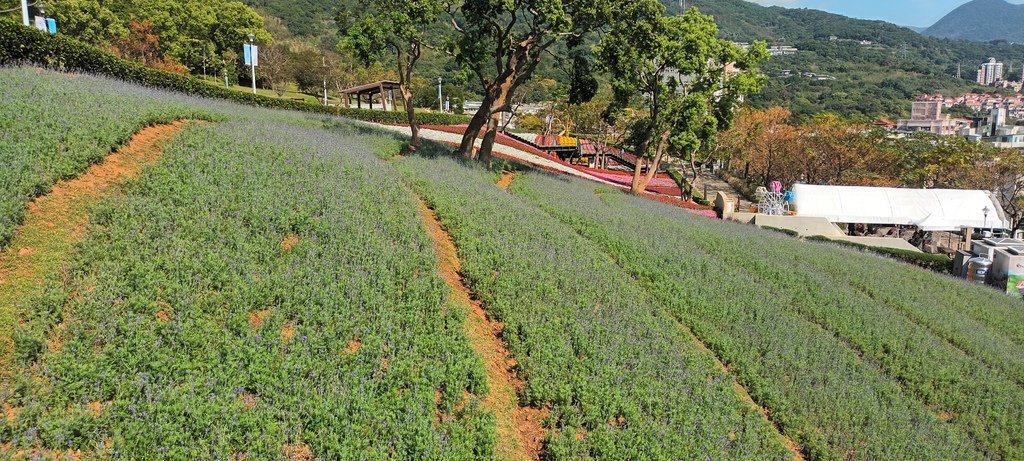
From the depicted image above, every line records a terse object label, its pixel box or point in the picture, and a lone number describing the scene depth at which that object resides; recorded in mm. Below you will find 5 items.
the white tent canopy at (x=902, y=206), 28906
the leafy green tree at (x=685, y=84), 23859
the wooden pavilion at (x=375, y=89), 40406
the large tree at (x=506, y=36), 17891
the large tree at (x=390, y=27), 17719
